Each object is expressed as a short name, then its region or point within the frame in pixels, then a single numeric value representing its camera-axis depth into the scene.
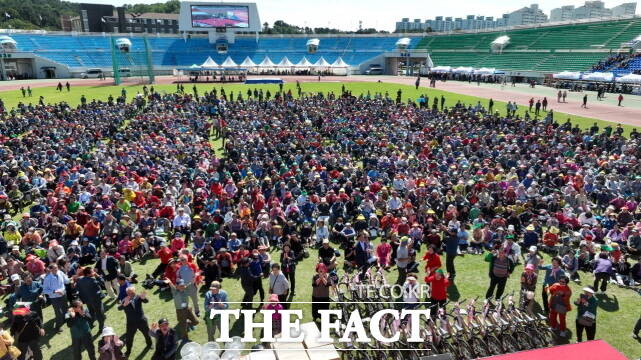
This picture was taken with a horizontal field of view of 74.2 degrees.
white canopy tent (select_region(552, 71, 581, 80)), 51.78
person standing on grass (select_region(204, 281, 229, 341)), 8.68
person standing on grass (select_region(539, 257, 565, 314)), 9.57
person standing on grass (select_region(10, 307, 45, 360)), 7.95
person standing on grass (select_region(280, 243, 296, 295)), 10.54
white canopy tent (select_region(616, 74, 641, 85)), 46.41
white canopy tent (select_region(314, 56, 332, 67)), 78.00
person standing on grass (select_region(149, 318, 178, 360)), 7.71
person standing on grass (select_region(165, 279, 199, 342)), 9.00
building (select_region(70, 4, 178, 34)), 121.69
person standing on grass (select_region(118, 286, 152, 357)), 8.47
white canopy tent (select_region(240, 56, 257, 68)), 74.91
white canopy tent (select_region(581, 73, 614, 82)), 47.72
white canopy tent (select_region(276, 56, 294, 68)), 78.06
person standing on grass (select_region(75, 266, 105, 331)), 9.07
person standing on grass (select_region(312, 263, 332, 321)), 9.53
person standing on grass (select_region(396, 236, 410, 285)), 10.98
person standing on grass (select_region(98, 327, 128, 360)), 7.52
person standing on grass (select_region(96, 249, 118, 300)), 10.59
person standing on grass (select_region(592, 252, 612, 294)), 10.91
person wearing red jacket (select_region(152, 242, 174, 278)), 11.61
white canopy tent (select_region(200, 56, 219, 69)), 69.22
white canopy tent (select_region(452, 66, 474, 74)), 66.50
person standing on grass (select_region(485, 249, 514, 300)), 10.01
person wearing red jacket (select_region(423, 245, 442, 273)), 10.12
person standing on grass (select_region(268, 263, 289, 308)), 9.48
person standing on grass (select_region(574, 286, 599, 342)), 8.59
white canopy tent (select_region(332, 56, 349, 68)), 77.69
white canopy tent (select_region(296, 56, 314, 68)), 78.56
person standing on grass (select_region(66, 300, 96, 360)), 8.06
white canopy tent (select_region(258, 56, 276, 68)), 77.14
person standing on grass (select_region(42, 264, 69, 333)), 9.33
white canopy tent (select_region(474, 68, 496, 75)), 62.94
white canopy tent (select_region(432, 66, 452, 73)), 70.62
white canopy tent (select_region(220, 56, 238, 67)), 71.27
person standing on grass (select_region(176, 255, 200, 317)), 9.67
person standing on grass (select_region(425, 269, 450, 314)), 9.46
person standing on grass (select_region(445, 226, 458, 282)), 11.69
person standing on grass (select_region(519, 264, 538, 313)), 9.44
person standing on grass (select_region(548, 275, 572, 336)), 8.90
